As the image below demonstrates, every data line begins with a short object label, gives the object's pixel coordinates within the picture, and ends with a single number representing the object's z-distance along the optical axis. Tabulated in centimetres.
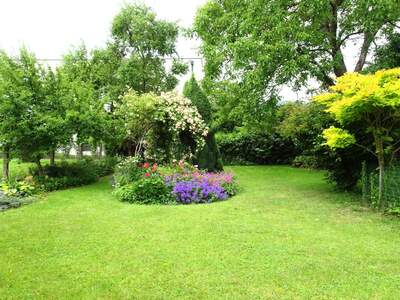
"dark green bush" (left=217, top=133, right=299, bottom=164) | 1789
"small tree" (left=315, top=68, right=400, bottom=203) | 639
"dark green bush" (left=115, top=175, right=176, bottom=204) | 860
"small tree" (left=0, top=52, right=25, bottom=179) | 975
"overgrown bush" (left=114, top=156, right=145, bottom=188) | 973
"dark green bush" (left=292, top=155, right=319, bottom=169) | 1628
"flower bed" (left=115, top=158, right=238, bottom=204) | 859
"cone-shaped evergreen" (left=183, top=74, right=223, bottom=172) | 1160
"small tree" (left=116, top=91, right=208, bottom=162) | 1048
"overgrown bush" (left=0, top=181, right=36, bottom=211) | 817
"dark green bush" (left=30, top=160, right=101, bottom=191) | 1048
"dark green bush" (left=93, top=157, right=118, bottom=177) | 1384
